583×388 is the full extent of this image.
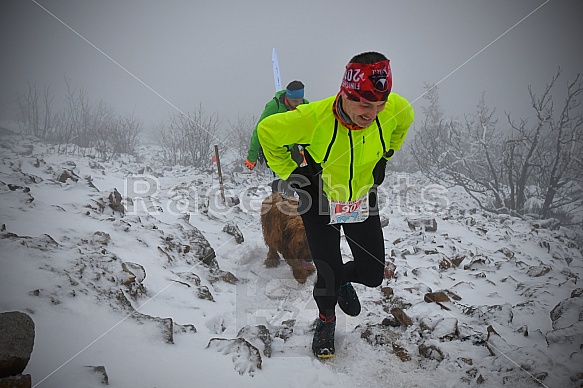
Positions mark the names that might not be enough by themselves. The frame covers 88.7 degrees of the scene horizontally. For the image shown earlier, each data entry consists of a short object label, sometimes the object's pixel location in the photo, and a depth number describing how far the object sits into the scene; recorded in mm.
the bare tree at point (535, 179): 8490
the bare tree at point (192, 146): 13523
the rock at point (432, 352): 2258
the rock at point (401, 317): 2684
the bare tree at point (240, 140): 16600
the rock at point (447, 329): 2439
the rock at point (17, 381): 1268
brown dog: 3762
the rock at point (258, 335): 2406
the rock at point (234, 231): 4973
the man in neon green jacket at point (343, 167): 1792
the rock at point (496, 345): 2191
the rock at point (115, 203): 4480
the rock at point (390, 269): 3625
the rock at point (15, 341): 1328
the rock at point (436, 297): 3004
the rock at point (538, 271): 3771
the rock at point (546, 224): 6365
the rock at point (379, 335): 2531
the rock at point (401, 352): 2342
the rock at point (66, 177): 5000
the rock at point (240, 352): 2027
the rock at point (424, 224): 5555
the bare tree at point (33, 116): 14758
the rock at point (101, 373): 1553
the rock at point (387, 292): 3268
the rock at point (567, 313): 2396
